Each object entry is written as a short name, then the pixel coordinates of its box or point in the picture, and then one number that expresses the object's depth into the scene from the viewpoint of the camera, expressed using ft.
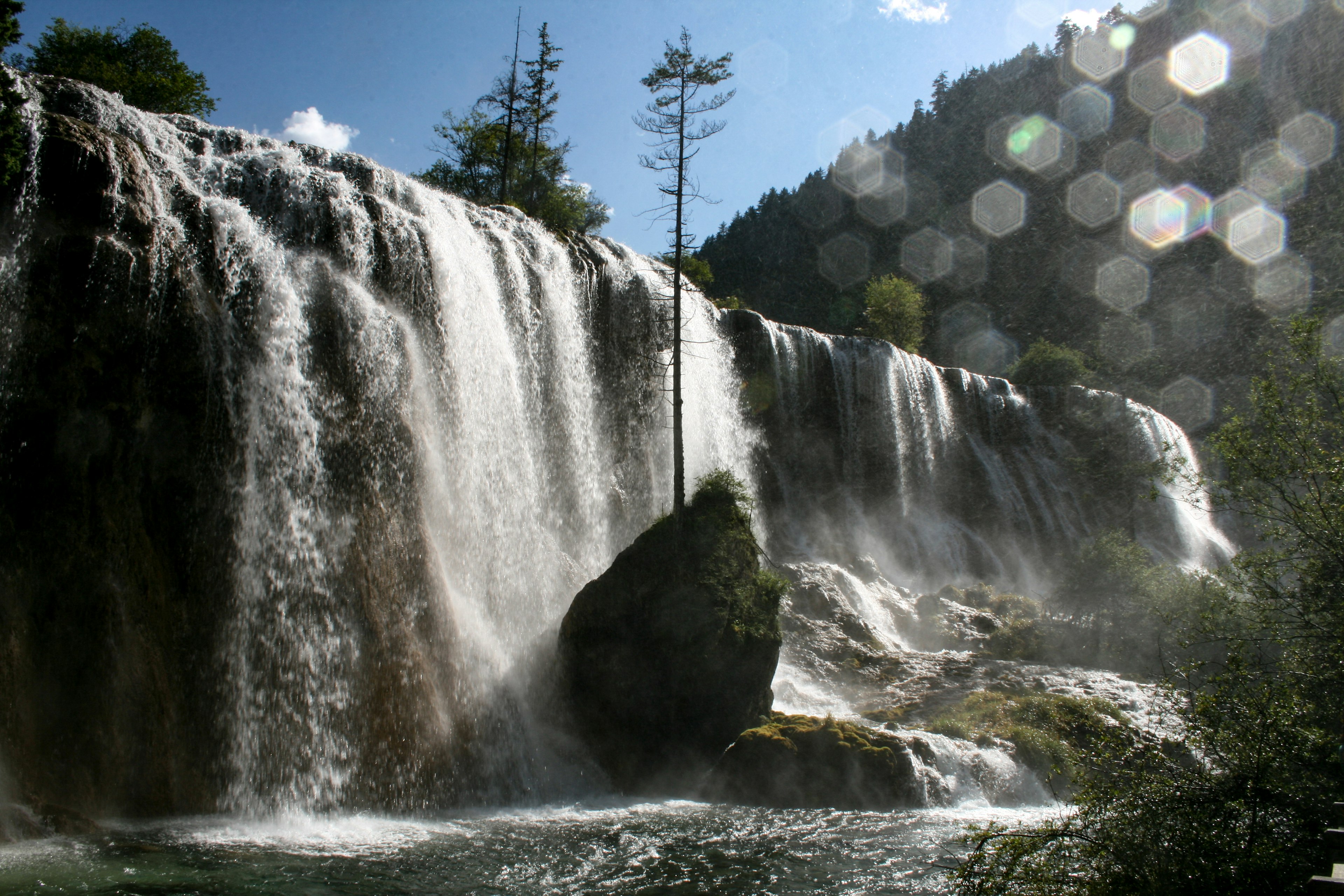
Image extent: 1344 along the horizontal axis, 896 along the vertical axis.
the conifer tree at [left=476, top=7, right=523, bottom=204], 126.41
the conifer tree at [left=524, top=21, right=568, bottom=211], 136.87
